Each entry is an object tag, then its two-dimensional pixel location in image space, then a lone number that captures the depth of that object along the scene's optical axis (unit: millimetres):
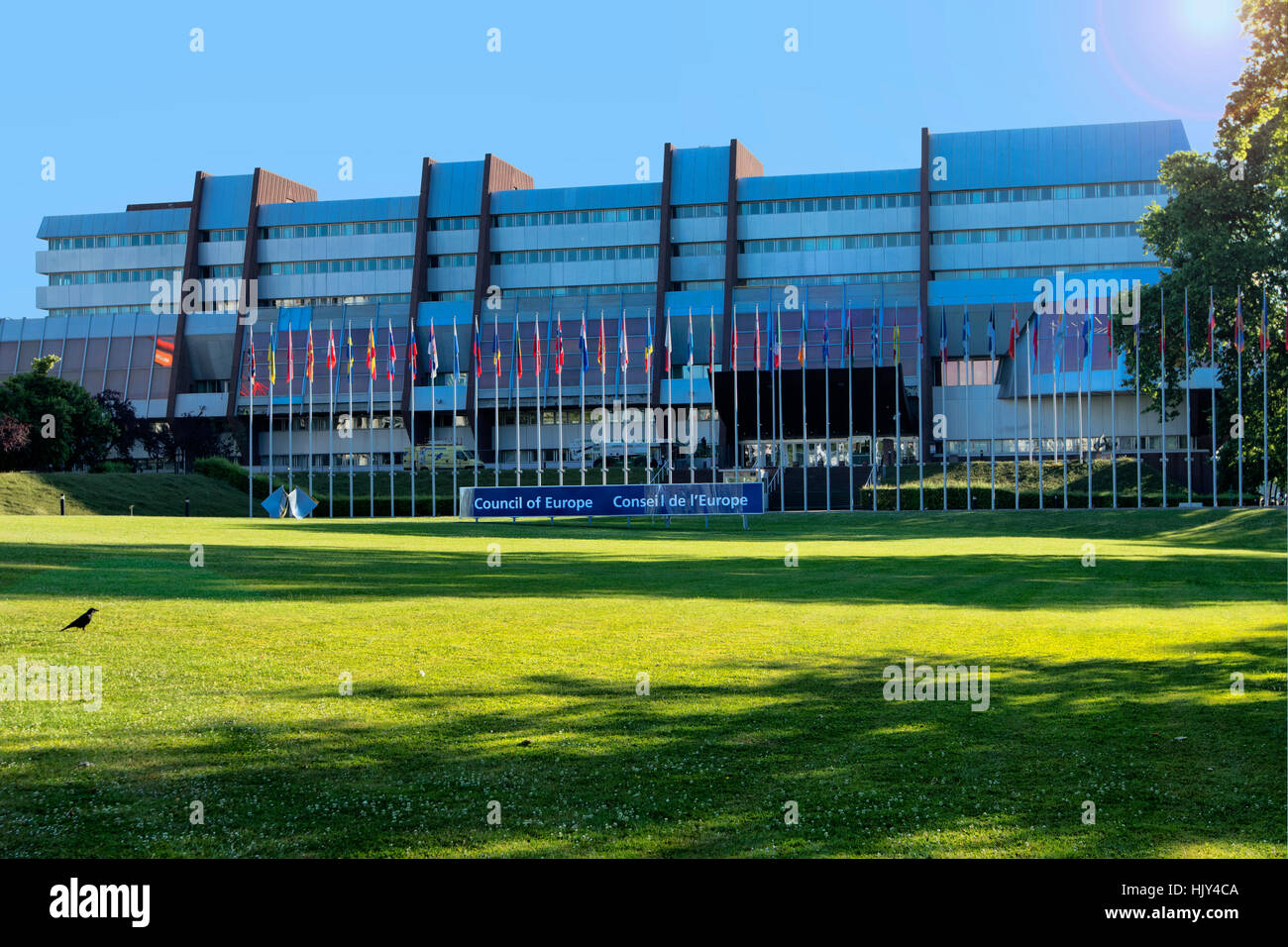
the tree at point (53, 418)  64938
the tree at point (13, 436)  61875
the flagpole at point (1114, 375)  59781
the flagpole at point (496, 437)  77688
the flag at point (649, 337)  87638
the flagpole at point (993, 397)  86588
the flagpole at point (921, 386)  83100
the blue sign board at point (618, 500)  45656
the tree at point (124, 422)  82125
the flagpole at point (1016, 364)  81988
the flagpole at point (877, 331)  65363
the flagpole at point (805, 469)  64962
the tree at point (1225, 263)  51719
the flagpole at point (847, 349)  68900
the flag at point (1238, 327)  51250
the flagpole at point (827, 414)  70088
